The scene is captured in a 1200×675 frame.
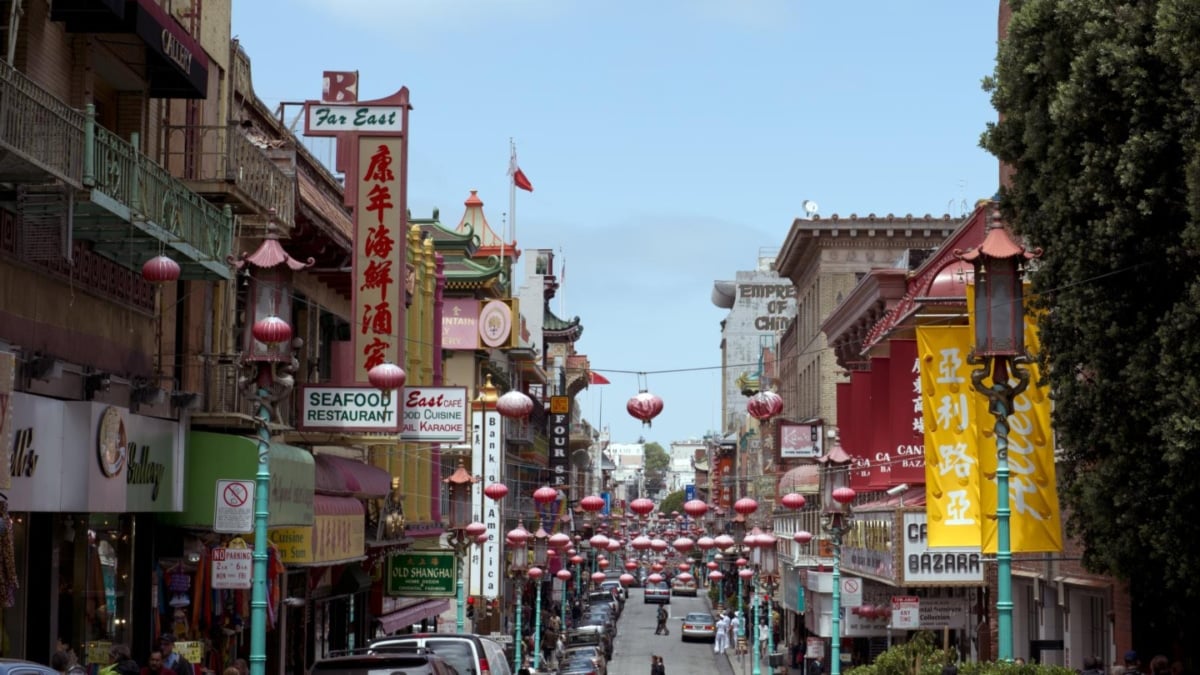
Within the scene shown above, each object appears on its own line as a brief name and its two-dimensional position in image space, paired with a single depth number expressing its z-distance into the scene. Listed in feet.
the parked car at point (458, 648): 85.66
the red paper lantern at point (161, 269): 62.95
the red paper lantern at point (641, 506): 159.12
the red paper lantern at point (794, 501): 136.76
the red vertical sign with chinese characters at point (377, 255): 111.34
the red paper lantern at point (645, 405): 113.70
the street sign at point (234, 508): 77.46
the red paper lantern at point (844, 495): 114.62
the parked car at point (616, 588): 370.12
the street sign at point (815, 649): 161.48
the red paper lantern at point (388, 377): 92.99
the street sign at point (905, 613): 107.14
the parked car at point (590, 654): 160.04
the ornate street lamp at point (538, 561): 180.07
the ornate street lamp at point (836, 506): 116.06
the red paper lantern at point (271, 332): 70.74
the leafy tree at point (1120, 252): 63.67
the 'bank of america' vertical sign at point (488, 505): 208.33
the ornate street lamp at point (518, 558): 166.71
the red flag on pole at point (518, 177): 255.09
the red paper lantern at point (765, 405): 128.98
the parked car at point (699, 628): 275.80
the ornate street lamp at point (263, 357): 70.23
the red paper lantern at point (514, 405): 120.26
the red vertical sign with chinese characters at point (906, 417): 113.39
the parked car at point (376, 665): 62.59
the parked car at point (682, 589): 444.88
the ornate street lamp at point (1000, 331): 66.28
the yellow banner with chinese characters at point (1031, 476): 78.59
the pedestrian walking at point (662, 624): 295.28
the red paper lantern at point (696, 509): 144.55
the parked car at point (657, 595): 347.54
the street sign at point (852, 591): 131.75
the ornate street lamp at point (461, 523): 143.13
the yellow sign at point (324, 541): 94.12
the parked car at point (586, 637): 196.44
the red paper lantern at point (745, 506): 146.51
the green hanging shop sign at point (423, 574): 141.79
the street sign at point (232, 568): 72.33
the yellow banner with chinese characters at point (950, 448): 89.20
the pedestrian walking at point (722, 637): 241.55
